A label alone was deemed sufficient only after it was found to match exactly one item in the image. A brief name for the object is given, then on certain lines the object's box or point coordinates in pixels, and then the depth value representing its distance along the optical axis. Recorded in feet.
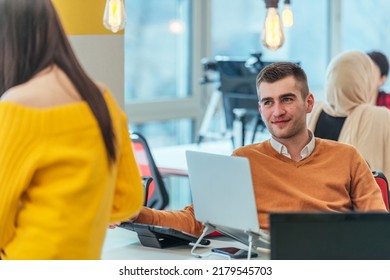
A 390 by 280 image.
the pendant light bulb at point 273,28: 15.72
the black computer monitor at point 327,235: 7.50
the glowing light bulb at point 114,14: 14.87
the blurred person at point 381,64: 25.24
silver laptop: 10.68
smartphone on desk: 11.99
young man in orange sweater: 12.69
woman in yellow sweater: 7.17
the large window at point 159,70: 30.73
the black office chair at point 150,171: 19.49
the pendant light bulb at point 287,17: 19.72
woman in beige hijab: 18.44
